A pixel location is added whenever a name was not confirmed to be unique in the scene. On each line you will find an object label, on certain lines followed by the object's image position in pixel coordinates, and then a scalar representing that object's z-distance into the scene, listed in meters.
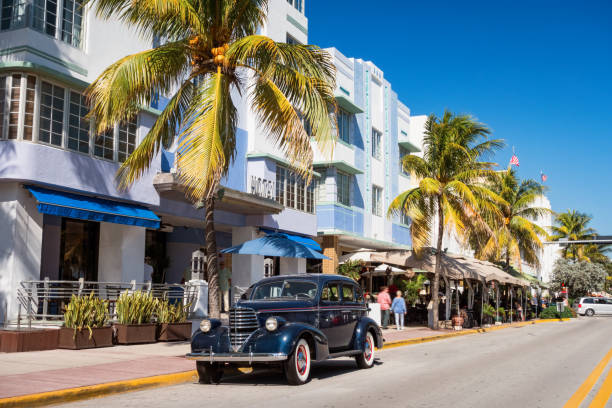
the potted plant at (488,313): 32.44
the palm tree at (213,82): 13.30
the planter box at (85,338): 14.02
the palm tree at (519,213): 39.31
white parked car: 54.62
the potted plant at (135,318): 15.22
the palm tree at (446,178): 25.44
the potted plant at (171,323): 16.23
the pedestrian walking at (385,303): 24.69
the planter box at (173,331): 16.23
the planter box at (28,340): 13.30
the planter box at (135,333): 15.20
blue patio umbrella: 19.27
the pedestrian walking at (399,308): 24.45
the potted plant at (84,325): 14.03
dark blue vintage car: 9.92
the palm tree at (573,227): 69.66
